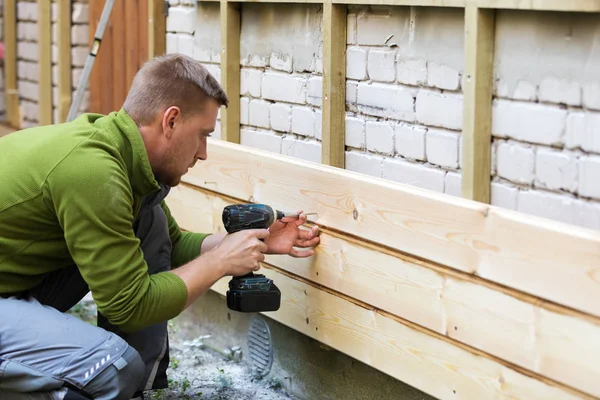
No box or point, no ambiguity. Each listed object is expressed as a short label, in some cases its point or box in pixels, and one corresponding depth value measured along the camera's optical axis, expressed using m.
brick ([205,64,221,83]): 4.18
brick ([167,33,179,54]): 4.50
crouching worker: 2.71
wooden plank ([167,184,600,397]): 2.34
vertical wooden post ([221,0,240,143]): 3.96
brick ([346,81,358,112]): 3.35
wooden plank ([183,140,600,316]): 2.33
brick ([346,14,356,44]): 3.29
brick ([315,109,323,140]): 3.54
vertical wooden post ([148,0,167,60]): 4.50
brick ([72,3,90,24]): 5.75
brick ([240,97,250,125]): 4.05
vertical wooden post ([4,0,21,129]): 6.75
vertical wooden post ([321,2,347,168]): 3.31
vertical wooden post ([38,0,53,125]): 6.04
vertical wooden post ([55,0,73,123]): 5.77
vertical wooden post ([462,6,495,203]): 2.66
